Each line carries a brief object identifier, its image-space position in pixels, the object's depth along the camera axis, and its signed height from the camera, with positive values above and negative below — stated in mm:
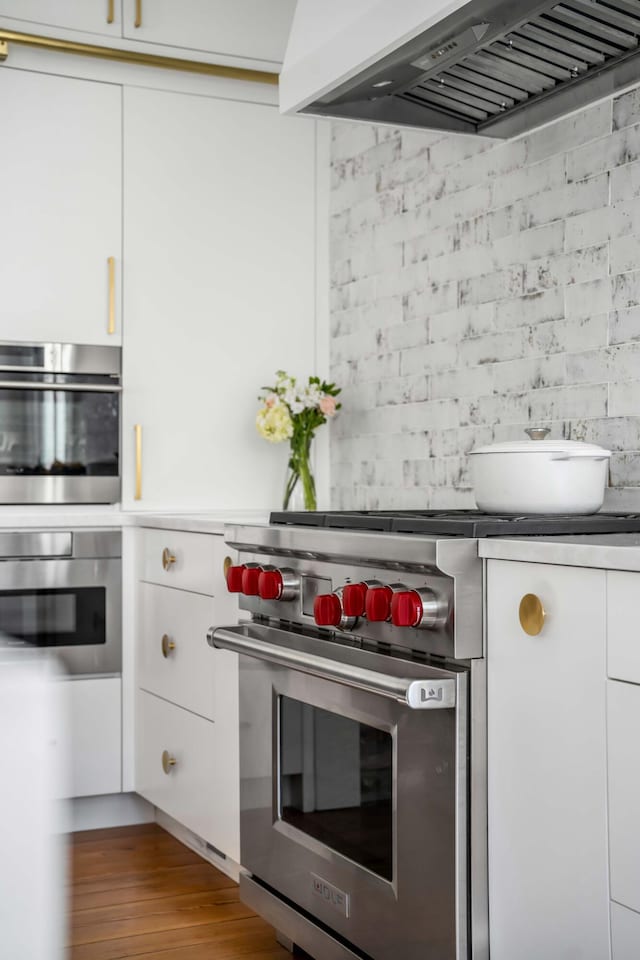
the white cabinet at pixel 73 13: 2977 +1309
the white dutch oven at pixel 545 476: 1857 +13
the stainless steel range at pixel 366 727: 1541 -402
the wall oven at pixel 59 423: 3025 +174
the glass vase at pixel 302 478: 3059 +18
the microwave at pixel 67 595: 2945 -306
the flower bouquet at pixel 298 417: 3068 +192
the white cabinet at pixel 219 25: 3113 +1344
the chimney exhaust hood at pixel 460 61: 1898 +819
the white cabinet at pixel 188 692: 2496 -523
